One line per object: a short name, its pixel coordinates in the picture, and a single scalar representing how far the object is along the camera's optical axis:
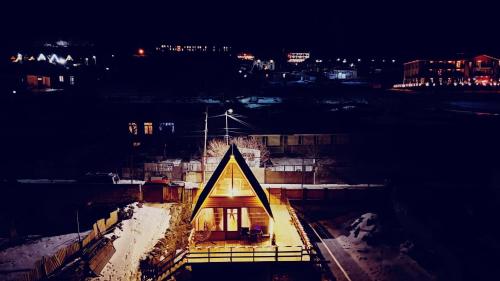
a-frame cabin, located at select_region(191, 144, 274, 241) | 17.72
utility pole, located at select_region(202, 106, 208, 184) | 28.91
